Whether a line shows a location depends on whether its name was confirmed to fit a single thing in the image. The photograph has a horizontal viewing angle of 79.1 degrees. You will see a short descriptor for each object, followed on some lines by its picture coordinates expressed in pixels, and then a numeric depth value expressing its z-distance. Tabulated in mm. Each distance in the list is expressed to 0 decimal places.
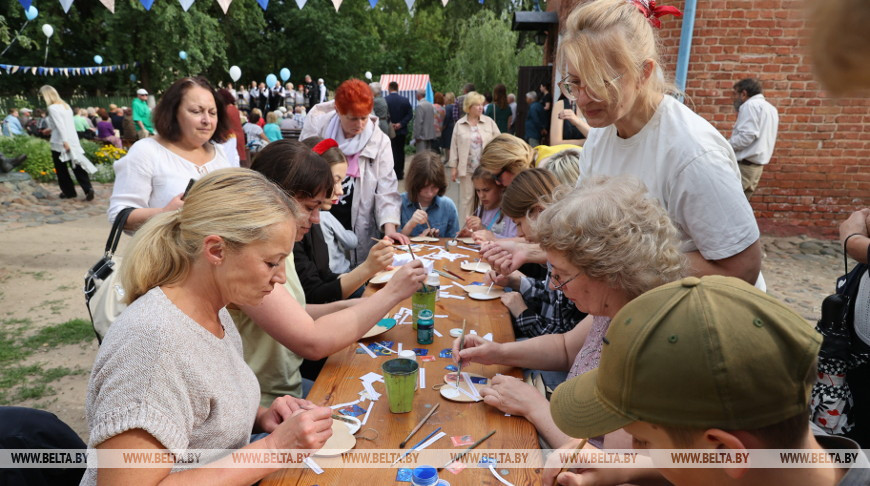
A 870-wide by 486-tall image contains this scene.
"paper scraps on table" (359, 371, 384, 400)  1973
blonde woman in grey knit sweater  1357
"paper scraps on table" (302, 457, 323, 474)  1553
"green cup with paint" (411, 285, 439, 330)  2555
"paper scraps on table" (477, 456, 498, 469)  1592
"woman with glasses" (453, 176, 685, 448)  1755
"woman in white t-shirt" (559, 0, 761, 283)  1917
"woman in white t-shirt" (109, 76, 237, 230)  3336
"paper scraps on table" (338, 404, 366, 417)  1854
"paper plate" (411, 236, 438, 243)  4614
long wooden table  1538
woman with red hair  4551
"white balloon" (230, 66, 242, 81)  19516
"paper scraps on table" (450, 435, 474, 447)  1685
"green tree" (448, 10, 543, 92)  21484
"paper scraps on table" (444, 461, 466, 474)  1563
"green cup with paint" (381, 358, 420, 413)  1774
